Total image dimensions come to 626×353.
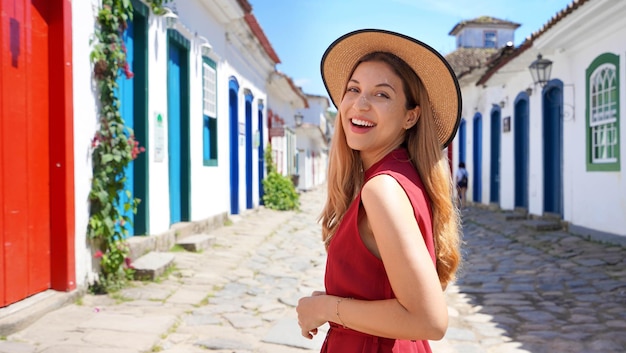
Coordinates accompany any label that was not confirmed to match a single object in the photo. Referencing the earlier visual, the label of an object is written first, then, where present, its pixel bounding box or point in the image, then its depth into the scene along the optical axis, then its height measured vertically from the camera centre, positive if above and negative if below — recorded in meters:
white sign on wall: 7.05 +0.41
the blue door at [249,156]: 14.08 +0.34
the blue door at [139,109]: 6.67 +0.74
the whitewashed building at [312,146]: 30.81 +1.56
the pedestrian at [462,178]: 18.34 -0.35
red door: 4.02 +0.16
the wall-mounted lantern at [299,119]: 24.27 +2.19
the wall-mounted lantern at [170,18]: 7.28 +2.02
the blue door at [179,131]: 8.21 +0.60
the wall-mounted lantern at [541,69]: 11.15 +2.00
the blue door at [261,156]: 15.60 +0.38
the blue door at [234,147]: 12.27 +0.51
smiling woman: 1.29 -0.09
